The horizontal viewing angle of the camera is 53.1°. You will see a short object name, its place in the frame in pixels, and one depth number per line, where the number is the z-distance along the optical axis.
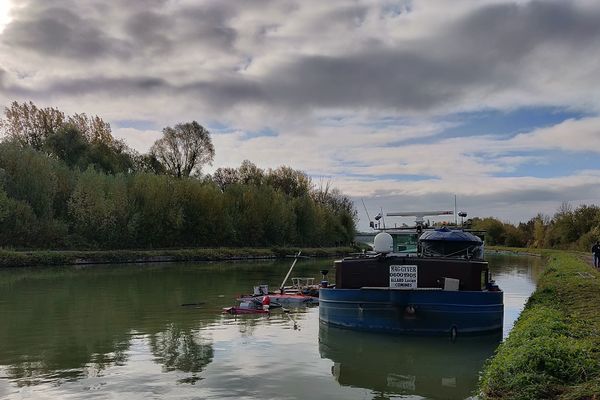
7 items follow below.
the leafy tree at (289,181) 103.62
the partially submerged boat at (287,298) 26.40
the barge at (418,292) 17.20
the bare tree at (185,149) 88.88
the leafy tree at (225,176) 99.94
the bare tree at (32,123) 71.38
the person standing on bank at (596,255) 39.31
